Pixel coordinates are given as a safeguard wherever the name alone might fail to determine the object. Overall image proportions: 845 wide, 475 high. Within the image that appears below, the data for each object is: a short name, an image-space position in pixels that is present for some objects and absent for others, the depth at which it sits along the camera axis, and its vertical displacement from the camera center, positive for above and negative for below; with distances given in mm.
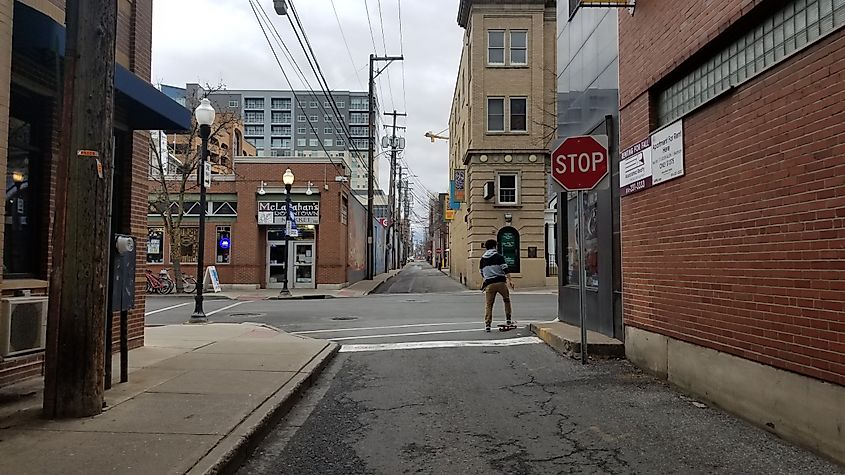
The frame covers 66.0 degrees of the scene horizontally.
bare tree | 25000 +3051
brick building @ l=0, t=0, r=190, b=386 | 5859 +1372
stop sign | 8875 +1434
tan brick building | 29359 +6390
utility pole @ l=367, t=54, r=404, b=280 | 33562 +6610
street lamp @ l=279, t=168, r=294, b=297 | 23312 +1770
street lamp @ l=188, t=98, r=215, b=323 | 14211 +2541
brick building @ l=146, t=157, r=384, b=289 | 27688 +1715
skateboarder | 12422 -186
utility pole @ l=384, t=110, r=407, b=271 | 53188 +6985
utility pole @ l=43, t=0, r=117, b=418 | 5266 +305
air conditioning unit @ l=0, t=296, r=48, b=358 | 5980 -551
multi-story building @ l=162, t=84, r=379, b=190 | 126125 +29262
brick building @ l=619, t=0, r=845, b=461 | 4840 +558
